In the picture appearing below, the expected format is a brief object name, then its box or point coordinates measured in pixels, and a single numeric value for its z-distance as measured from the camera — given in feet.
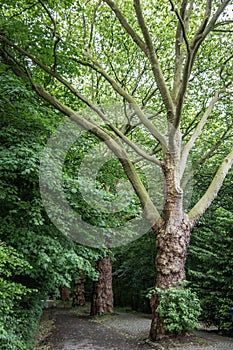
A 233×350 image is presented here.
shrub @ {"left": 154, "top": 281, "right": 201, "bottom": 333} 20.40
